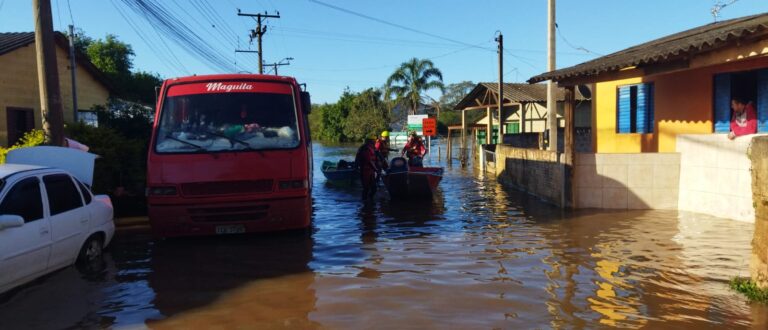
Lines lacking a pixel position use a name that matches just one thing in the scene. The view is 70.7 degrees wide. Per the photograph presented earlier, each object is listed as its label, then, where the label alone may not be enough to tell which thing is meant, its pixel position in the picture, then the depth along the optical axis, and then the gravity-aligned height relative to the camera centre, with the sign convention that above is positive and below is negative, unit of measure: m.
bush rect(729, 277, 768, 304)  5.20 -1.49
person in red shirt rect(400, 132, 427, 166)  17.30 -0.08
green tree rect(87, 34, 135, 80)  43.57 +8.12
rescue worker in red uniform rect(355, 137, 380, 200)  13.95 -0.50
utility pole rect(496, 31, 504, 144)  25.64 +3.44
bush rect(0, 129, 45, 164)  10.41 +0.22
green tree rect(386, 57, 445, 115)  47.66 +5.87
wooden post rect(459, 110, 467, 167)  28.52 -0.01
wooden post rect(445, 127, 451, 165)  30.88 -0.30
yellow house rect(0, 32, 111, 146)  16.05 +2.06
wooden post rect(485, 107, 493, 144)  28.61 +0.92
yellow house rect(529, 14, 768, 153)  8.73 +1.24
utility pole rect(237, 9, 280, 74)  39.56 +8.69
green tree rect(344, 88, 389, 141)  61.25 +3.50
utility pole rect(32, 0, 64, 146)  9.25 +1.35
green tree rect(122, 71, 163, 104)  35.69 +4.12
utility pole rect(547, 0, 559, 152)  15.47 +1.69
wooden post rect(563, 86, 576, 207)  11.60 -0.23
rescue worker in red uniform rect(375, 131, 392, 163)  16.78 +0.00
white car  5.51 -0.84
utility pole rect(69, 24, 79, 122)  19.89 +3.11
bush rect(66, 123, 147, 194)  11.46 -0.20
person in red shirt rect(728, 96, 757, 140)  10.34 +0.47
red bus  7.75 -0.15
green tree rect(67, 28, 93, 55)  46.25 +9.63
